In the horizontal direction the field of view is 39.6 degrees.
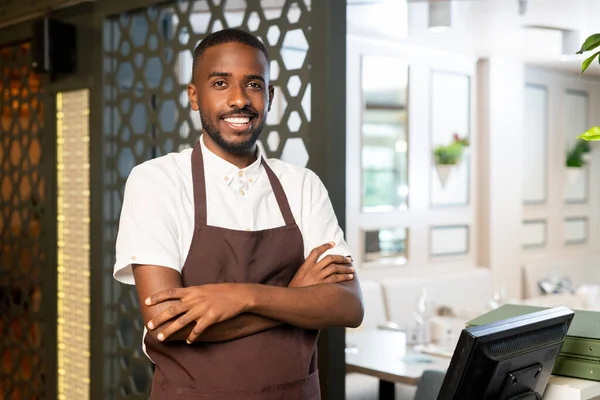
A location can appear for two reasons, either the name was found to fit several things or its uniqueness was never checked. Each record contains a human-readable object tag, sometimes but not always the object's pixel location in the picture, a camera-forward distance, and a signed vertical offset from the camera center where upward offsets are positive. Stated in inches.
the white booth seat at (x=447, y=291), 248.4 -30.3
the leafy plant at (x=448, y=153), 281.3 +15.4
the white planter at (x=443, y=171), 283.7 +9.5
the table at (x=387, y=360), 157.9 -32.4
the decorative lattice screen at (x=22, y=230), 179.8 -7.0
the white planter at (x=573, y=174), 344.2 +10.3
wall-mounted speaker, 165.9 +30.6
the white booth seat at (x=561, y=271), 319.3 -29.0
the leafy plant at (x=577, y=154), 341.4 +18.3
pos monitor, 61.2 -12.2
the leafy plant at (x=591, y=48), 63.2 +11.4
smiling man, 72.6 -5.5
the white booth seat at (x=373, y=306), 237.5 -31.0
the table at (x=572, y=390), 75.5 -17.5
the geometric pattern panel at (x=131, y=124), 152.3 +14.3
